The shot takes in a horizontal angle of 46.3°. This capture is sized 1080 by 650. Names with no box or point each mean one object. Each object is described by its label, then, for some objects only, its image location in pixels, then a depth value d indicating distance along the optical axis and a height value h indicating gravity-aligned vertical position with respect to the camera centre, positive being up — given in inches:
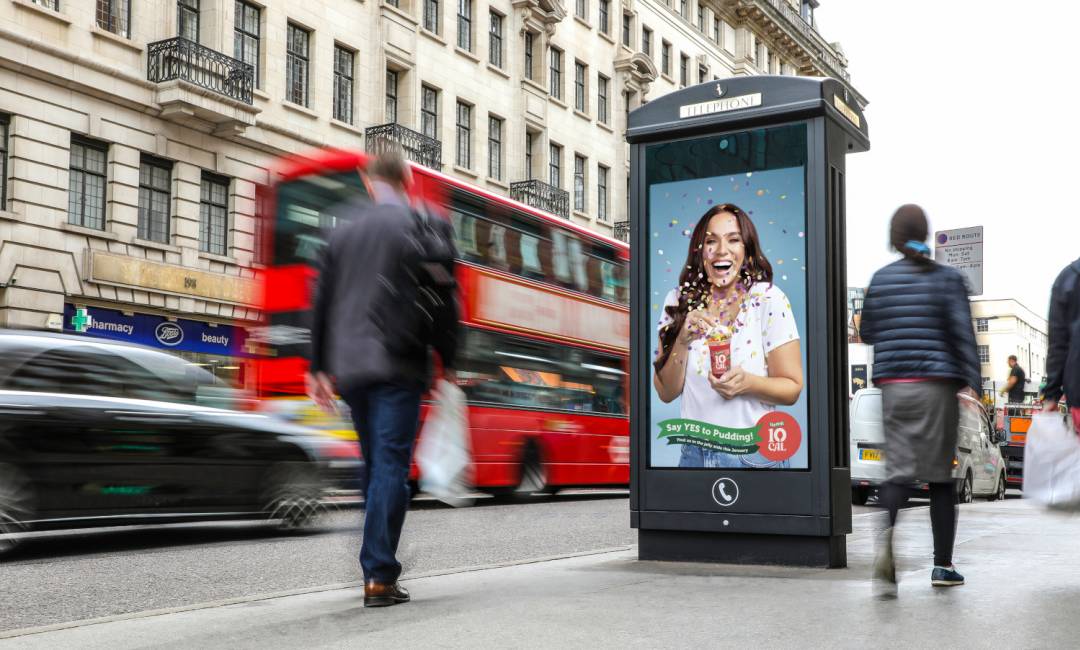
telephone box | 265.1 +21.6
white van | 684.1 -20.8
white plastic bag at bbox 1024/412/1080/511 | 239.6 -8.0
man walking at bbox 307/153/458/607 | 199.6 +13.8
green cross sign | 870.9 +67.7
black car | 326.3 -7.6
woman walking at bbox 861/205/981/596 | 225.9 +8.9
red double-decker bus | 572.1 +49.9
